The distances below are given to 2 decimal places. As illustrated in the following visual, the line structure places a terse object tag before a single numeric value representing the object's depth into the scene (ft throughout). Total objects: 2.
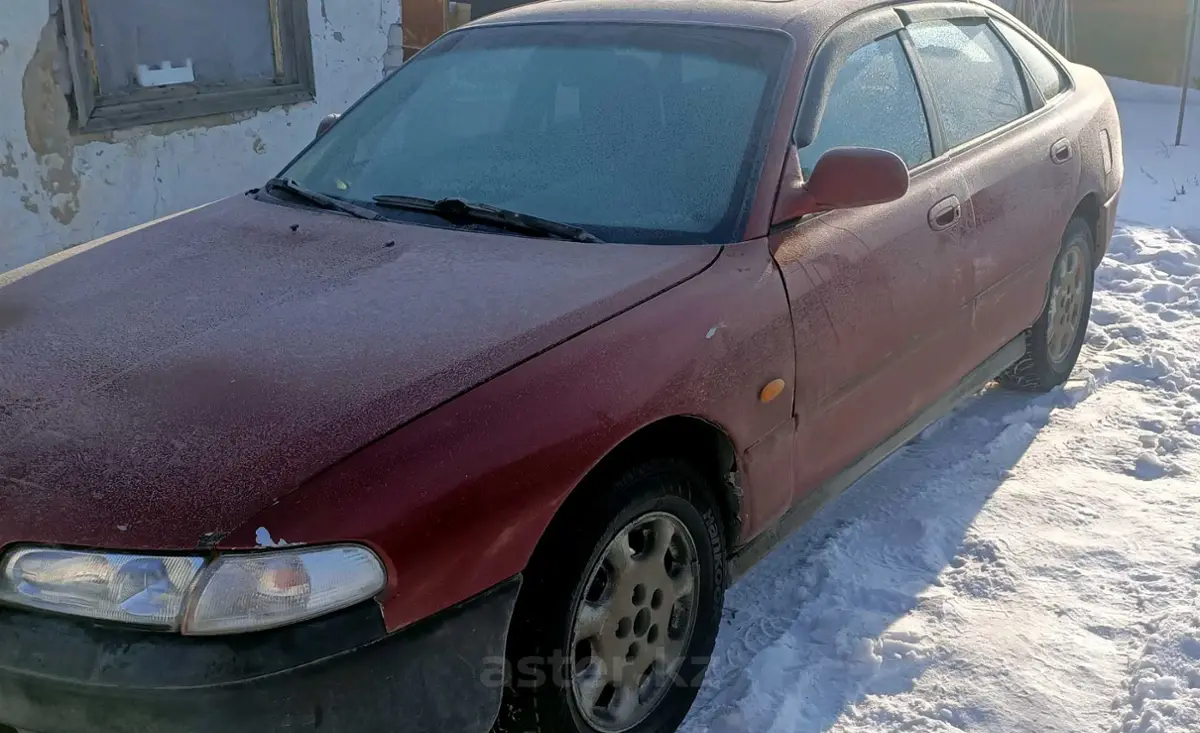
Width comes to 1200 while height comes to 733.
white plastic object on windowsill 20.16
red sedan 6.25
